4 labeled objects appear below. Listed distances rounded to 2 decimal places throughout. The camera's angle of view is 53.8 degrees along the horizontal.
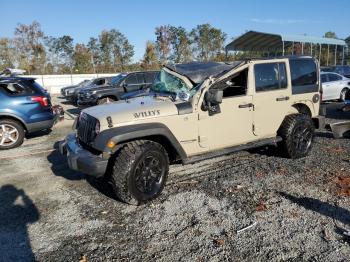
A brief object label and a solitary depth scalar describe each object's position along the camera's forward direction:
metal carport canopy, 26.27
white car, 14.28
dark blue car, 8.34
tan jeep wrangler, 4.49
